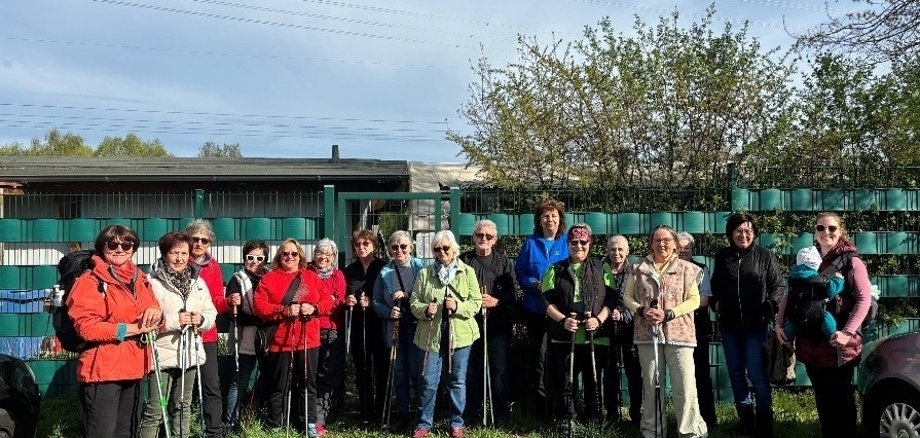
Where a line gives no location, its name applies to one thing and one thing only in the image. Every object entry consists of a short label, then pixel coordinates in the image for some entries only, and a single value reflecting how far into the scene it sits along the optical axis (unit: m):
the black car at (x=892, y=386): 4.57
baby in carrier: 4.88
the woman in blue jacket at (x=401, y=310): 5.84
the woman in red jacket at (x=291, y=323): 5.53
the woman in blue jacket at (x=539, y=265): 5.88
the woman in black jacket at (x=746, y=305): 5.39
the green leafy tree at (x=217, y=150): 57.01
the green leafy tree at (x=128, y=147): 45.06
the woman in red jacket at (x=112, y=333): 4.31
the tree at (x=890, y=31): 8.43
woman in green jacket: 5.63
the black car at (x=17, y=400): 4.82
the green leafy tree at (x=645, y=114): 9.30
